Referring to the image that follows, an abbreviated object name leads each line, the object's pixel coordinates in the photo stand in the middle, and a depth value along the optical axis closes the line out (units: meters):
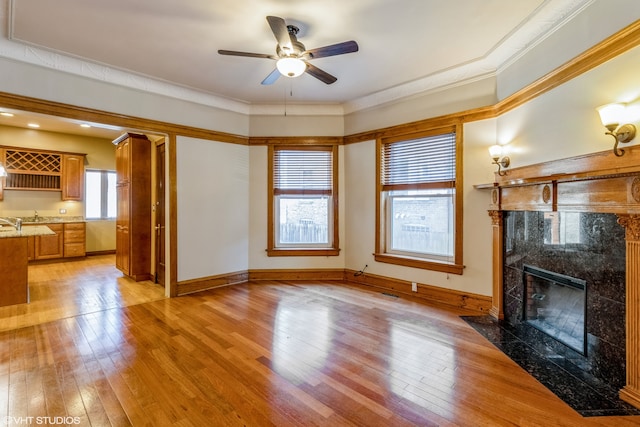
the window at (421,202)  3.97
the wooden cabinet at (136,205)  5.14
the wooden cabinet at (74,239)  6.89
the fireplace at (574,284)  2.18
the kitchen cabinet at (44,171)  6.46
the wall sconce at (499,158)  3.38
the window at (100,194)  7.58
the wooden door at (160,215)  4.90
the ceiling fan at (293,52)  2.54
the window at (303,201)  5.12
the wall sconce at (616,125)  2.02
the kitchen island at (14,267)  3.80
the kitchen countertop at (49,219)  6.58
